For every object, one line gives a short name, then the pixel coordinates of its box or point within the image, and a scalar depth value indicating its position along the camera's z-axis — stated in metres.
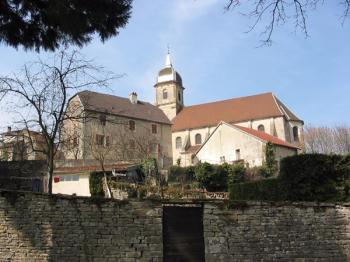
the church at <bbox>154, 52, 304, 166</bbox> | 48.31
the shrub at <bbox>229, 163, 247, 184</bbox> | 38.47
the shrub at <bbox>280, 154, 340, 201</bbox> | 15.98
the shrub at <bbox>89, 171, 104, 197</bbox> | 29.14
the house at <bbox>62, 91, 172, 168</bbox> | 44.59
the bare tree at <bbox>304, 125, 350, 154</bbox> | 60.72
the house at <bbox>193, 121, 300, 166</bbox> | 46.84
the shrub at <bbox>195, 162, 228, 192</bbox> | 36.29
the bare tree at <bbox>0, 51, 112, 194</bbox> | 21.70
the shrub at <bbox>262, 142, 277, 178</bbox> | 42.98
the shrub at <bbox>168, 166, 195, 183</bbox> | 42.34
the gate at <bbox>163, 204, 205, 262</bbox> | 12.09
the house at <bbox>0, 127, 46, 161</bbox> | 23.29
